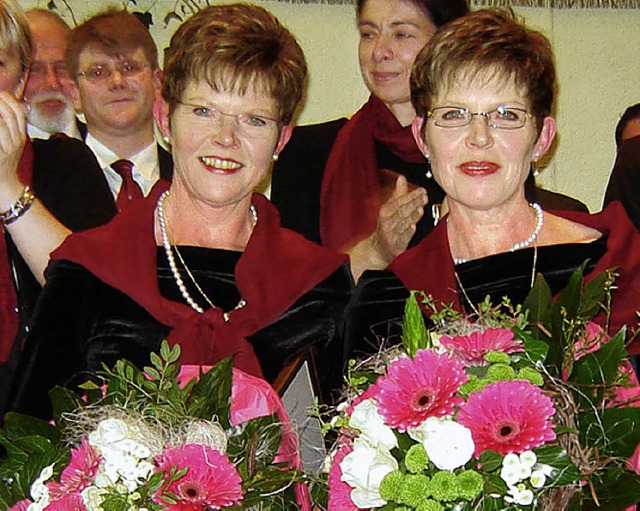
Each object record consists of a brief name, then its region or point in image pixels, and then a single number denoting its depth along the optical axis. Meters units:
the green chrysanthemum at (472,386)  2.29
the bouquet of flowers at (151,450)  2.27
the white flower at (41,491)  2.30
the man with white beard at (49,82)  3.09
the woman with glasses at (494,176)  2.82
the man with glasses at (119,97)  3.11
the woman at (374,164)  3.08
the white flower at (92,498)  2.27
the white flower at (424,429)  2.26
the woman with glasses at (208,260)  2.82
